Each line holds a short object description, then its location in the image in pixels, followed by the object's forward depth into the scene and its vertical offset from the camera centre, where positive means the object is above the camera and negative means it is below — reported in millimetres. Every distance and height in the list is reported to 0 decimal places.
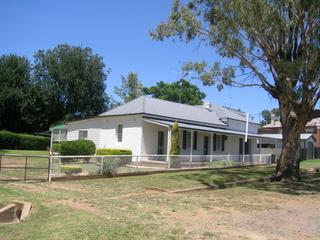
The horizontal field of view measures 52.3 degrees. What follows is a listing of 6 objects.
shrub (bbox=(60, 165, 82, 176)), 14719 -1162
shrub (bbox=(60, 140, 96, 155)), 23194 -265
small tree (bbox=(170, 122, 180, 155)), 21844 +446
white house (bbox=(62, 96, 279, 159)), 23968 +1387
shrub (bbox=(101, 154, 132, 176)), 16057 -986
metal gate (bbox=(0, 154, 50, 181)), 14167 -1418
